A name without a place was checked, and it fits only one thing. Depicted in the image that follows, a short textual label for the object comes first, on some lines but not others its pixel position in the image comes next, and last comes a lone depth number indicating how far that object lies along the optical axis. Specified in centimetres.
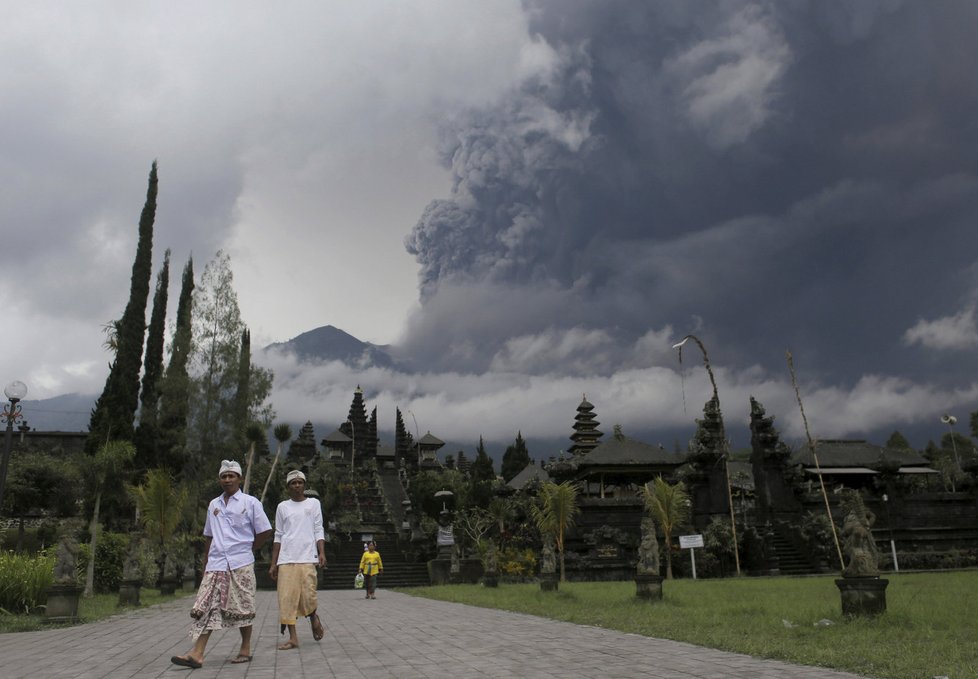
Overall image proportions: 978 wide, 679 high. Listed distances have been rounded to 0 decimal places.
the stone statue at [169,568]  2206
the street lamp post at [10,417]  1396
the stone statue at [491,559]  2105
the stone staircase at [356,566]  3127
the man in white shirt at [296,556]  789
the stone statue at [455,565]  2662
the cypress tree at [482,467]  6335
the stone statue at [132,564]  1666
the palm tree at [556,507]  2202
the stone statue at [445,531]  2905
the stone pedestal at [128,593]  1634
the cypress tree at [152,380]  3494
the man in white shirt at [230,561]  679
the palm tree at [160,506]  2050
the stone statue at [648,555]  1346
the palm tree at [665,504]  2325
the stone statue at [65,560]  1205
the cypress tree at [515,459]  7281
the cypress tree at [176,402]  3384
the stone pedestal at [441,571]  2775
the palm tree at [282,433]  3934
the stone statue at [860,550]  966
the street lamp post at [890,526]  2738
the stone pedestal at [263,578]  2950
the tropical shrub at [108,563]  2152
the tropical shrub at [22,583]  1291
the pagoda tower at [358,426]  9056
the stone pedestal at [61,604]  1176
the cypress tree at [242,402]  3431
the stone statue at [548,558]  1778
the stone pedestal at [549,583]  1739
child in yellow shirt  1939
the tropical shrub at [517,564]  2588
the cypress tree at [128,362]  3275
